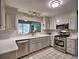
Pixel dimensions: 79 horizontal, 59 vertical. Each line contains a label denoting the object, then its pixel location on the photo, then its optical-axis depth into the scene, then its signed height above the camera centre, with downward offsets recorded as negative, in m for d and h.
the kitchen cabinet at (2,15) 1.06 +0.32
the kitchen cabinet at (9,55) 1.14 -0.67
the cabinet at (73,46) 2.24 -0.87
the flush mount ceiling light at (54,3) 1.63 +0.92
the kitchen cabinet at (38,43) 2.46 -0.87
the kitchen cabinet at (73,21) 2.57 +0.39
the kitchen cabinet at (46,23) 3.49 +0.42
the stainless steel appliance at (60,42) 2.57 -0.84
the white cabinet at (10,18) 1.68 +0.42
